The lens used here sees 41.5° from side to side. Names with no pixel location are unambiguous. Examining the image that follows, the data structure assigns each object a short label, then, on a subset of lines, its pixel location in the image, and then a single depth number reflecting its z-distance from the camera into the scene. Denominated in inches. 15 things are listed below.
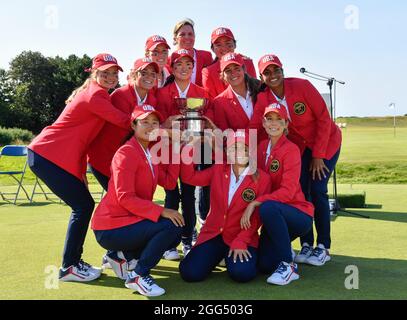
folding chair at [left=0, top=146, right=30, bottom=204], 427.2
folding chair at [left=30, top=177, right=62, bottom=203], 423.3
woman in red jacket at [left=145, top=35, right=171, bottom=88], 193.2
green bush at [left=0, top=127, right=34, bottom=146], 1433.3
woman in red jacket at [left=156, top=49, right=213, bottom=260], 188.2
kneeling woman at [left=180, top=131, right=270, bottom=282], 170.4
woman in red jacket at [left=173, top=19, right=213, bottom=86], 216.7
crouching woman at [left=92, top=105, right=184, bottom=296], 158.4
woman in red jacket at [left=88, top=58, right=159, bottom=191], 179.9
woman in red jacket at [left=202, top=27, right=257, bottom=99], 203.5
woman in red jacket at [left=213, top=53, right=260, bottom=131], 189.3
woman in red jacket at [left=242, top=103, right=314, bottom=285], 167.5
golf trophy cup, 175.5
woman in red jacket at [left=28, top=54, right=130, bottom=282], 170.7
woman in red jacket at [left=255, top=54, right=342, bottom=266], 189.9
